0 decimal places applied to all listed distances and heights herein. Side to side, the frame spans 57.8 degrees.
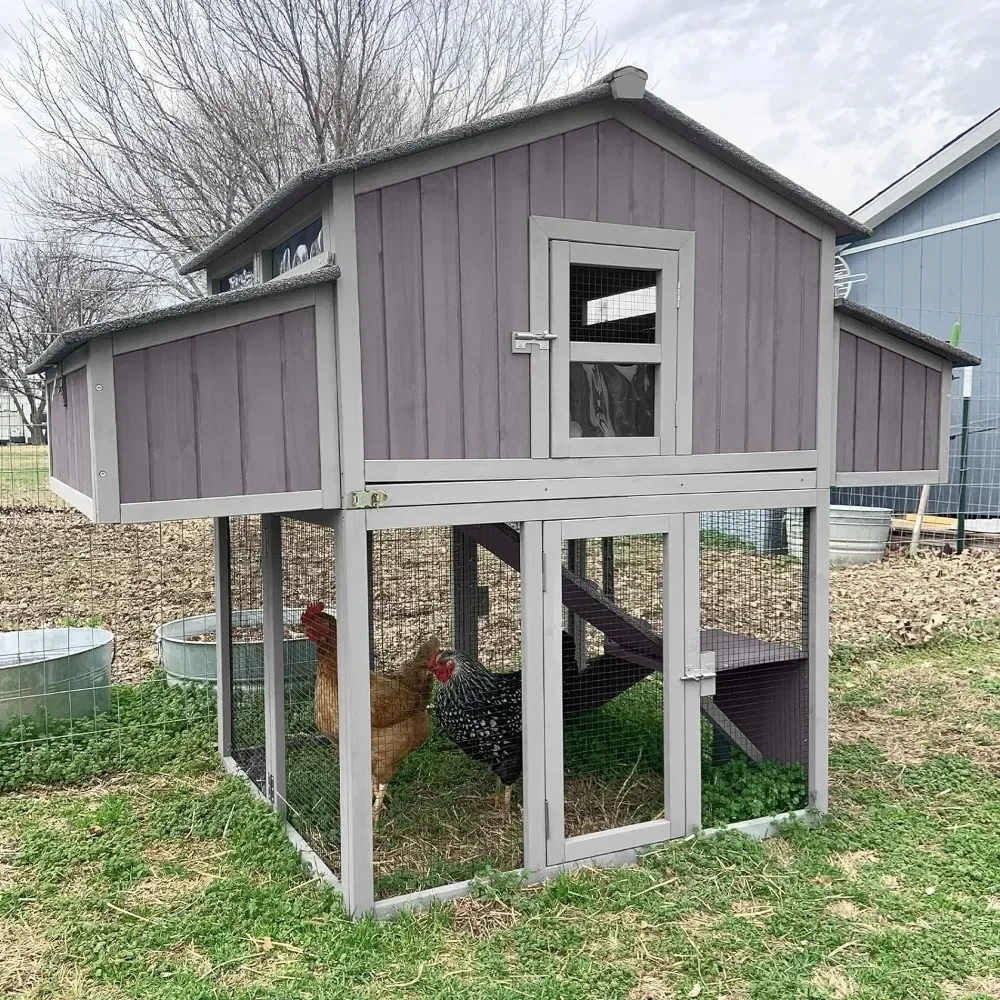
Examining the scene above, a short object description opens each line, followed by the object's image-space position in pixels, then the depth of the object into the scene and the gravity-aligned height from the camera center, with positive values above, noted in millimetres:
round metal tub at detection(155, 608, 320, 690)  4172 -1208
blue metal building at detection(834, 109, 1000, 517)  10039 +2026
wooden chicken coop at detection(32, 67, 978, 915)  2889 -27
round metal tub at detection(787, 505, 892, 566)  9555 -1022
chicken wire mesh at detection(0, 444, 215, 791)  4684 -1359
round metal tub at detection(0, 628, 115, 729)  4723 -1247
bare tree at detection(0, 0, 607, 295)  9172 +3403
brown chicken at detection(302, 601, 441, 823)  3596 -1079
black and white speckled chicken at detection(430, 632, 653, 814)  3924 -1140
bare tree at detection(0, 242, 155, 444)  8305 +1469
